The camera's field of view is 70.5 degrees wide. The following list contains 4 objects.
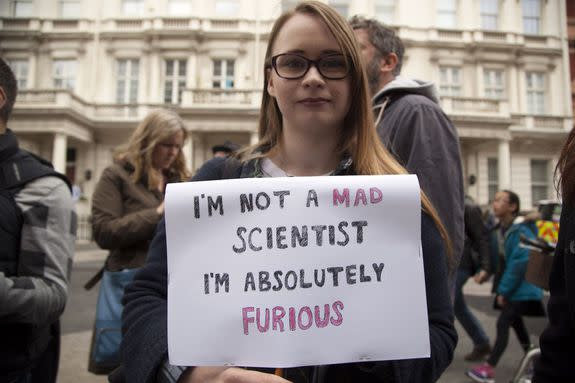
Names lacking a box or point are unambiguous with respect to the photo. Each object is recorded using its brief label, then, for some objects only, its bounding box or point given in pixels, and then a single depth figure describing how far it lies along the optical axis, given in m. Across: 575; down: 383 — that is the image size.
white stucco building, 20.62
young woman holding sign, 1.04
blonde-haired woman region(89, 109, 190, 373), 2.60
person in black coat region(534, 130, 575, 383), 1.15
